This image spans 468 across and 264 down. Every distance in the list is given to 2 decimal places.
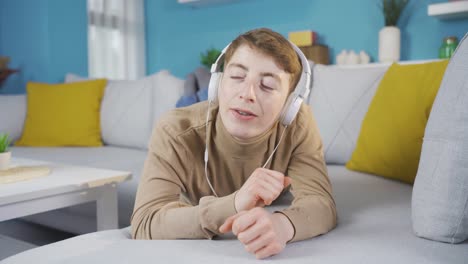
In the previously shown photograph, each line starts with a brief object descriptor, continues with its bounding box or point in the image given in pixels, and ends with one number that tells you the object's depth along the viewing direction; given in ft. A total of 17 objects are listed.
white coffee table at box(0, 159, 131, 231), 3.49
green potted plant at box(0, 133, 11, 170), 4.22
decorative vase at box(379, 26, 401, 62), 9.59
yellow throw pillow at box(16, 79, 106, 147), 8.37
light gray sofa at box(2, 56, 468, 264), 2.34
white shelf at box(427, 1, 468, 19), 8.52
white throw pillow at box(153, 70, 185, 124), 7.78
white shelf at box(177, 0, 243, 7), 12.31
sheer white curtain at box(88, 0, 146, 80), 12.37
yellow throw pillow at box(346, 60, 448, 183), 4.32
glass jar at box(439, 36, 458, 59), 8.71
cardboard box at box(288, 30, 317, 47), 10.66
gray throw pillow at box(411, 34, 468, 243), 2.46
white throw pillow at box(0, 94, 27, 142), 8.68
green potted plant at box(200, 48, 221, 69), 11.62
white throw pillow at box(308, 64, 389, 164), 5.57
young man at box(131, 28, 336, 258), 2.42
